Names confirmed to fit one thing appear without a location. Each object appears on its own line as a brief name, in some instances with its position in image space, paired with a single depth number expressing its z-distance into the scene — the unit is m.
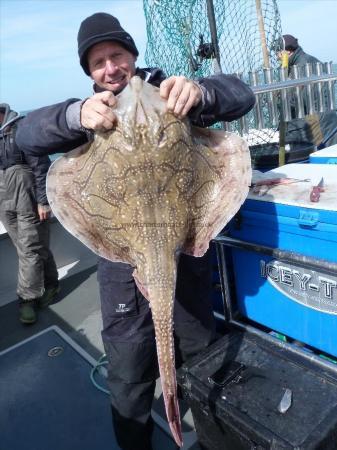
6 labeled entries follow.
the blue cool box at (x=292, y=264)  2.12
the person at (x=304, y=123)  4.38
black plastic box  1.74
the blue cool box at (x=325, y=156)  2.85
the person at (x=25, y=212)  4.37
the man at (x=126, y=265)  1.74
